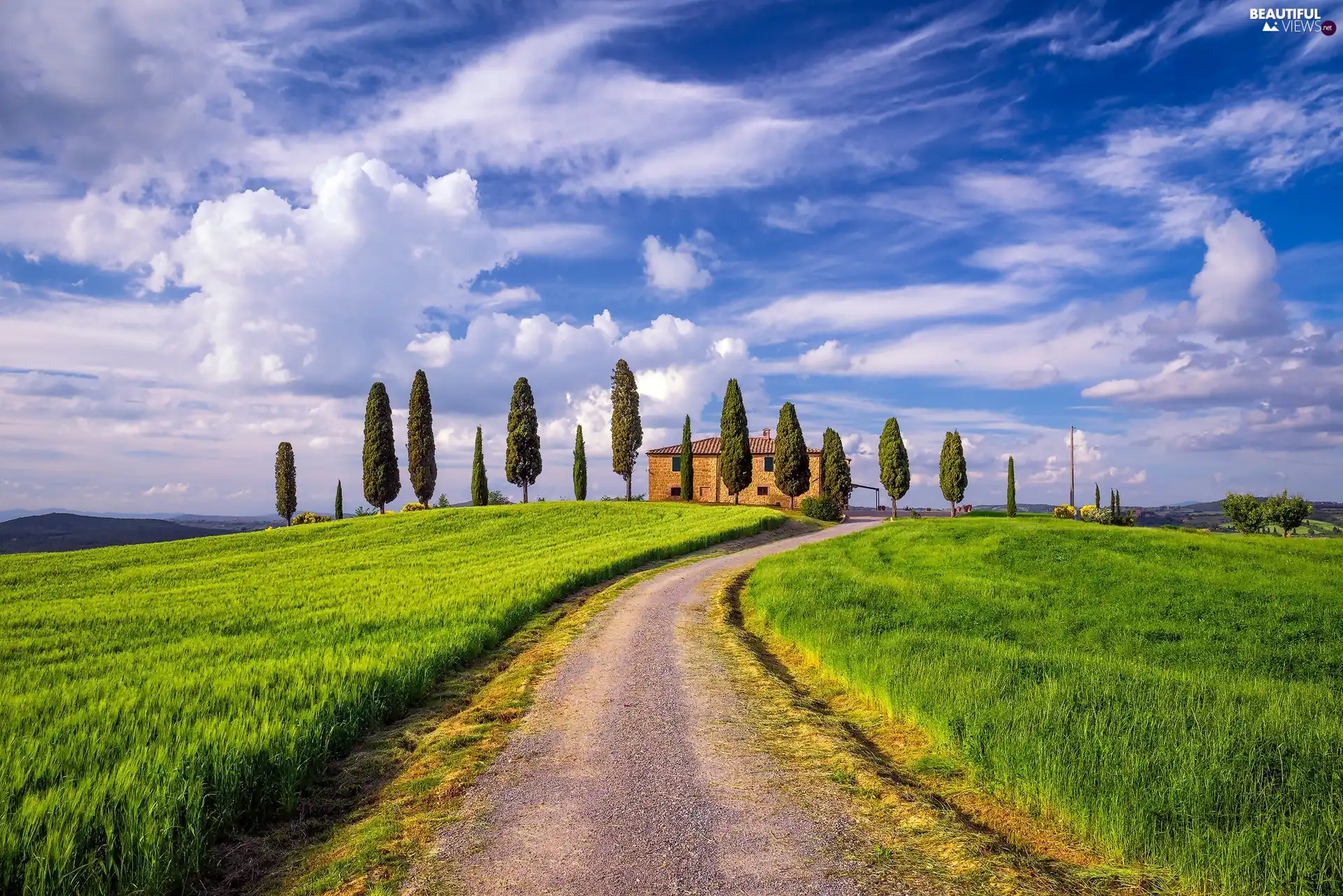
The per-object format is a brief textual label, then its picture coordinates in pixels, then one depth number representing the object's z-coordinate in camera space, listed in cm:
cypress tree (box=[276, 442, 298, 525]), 8269
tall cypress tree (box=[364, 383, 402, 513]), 6850
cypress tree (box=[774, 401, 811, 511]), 6556
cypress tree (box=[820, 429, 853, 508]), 6862
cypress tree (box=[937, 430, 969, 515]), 7100
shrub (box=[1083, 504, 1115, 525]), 5600
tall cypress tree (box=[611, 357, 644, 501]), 7688
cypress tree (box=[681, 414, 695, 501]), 7138
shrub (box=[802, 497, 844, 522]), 6116
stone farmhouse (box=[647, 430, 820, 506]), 7162
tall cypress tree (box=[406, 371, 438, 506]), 7088
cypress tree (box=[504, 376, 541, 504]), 7338
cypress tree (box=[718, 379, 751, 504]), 6788
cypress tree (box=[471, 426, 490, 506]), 7212
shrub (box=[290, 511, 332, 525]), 7194
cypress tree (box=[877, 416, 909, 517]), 6788
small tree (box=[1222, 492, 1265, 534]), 5225
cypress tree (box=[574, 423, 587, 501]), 7575
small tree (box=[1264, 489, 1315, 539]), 4981
